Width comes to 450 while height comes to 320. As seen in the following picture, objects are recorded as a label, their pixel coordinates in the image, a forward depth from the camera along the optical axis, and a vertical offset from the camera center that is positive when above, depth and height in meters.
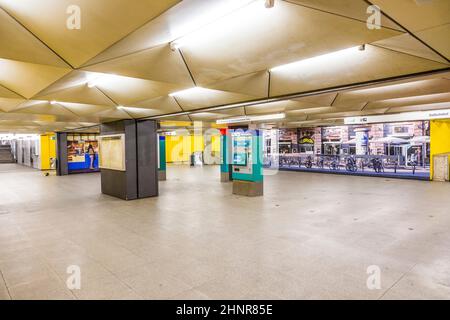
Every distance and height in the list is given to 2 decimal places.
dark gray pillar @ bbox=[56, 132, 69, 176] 16.17 -0.19
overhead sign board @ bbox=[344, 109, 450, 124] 9.80 +1.18
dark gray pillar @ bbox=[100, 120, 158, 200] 8.64 -0.38
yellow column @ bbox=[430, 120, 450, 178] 12.70 +0.49
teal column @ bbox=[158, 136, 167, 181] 13.61 -0.52
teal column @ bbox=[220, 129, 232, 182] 12.72 -0.74
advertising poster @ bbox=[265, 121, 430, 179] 16.11 -0.04
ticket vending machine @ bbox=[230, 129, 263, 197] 8.92 -0.47
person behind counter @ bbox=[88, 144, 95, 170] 17.80 -0.17
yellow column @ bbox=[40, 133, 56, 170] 19.12 +0.20
